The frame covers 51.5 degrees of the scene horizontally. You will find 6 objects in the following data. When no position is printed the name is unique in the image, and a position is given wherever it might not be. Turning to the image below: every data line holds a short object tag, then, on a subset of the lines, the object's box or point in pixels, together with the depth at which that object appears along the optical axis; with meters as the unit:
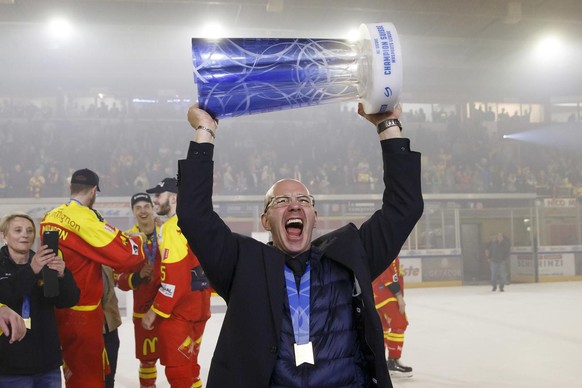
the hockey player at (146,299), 3.85
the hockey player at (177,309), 3.32
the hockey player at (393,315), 4.86
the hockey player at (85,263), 2.96
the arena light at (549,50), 14.52
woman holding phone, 2.56
